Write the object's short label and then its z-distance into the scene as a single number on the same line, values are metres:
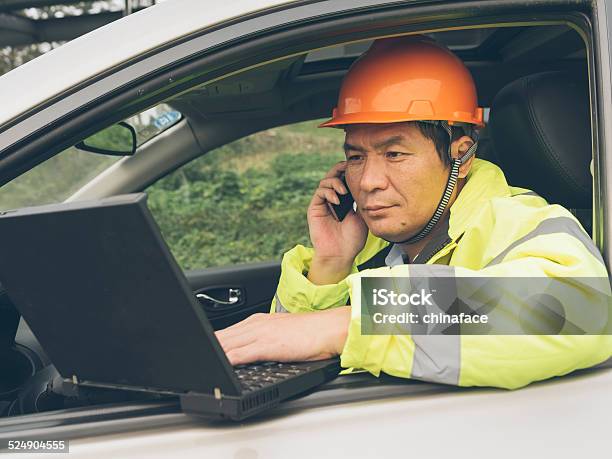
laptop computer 1.18
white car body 1.29
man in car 1.37
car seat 1.88
